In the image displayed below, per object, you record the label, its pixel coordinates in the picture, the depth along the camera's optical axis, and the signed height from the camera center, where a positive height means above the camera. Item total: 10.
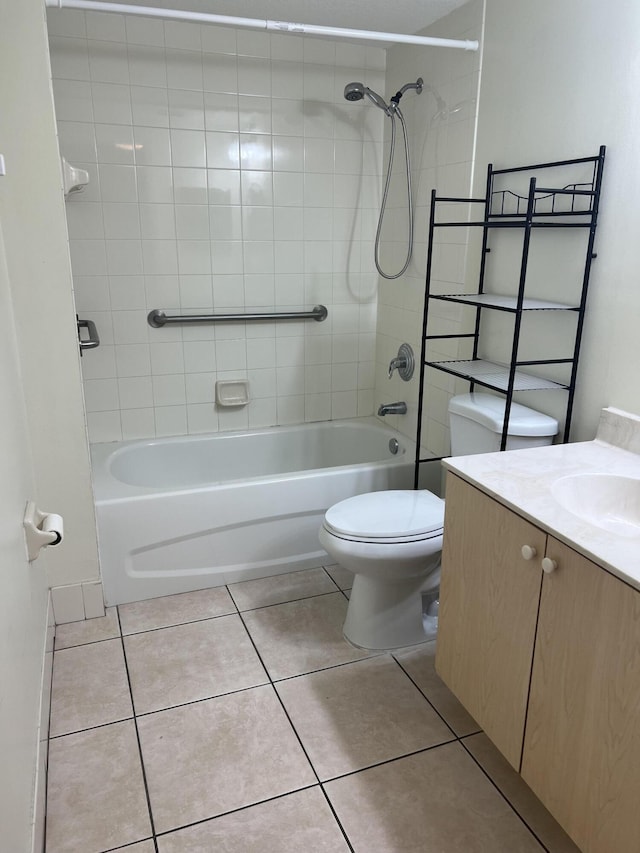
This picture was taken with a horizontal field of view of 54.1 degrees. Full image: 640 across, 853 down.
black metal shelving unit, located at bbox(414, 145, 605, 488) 1.76 +0.08
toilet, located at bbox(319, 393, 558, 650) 1.91 -0.85
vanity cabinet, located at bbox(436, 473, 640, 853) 1.10 -0.81
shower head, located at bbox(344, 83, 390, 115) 2.53 +0.62
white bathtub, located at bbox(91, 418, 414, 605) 2.30 -0.99
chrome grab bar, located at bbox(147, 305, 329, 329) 2.77 -0.29
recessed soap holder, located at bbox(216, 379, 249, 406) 2.98 -0.66
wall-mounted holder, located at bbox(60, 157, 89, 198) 1.93 +0.21
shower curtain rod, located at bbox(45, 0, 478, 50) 1.85 +0.68
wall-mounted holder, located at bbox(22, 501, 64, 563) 1.62 -0.72
